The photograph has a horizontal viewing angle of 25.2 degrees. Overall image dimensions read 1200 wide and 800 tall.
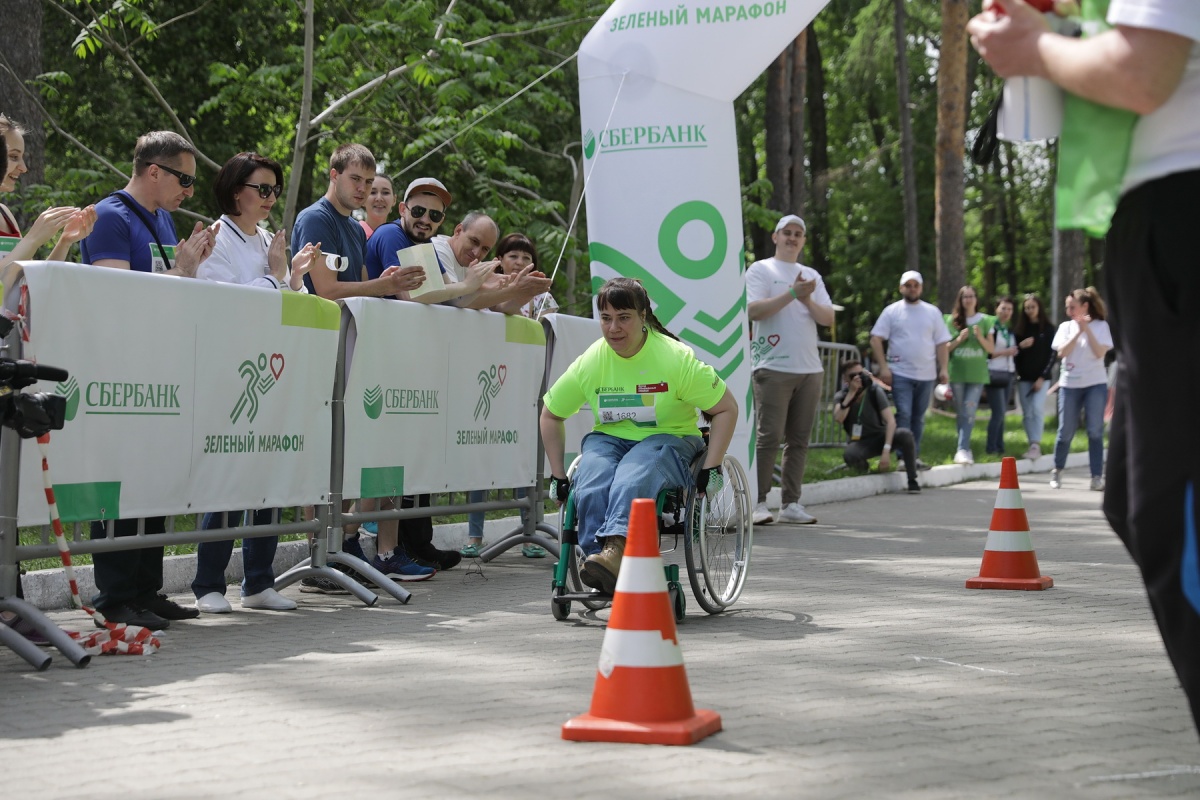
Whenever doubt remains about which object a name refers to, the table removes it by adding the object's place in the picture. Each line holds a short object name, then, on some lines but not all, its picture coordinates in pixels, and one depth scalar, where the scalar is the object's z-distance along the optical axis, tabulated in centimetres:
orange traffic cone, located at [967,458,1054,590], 1445
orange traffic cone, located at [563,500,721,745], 768
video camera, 923
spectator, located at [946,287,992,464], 3188
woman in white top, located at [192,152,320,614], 1322
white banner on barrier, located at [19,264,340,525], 1082
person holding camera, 2813
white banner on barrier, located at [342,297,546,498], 1420
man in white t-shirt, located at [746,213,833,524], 2089
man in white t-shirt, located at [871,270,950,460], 2770
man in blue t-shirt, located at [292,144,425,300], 1438
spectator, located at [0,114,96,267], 1108
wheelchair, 1209
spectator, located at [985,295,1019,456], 3441
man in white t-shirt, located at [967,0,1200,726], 590
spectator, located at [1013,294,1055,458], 3374
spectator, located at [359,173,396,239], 1722
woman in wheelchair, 1213
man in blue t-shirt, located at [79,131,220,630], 1185
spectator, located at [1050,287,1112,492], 2704
